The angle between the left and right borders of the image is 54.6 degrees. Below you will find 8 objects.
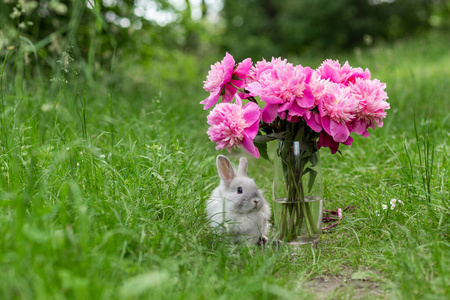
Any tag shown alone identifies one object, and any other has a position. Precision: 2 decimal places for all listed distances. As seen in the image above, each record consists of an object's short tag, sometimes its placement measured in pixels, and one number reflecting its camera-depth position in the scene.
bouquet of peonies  2.01
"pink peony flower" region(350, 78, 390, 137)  2.04
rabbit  2.33
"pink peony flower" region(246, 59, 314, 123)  2.00
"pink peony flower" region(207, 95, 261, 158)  2.02
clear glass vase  2.22
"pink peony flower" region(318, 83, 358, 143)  1.98
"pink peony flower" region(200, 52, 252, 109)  2.21
